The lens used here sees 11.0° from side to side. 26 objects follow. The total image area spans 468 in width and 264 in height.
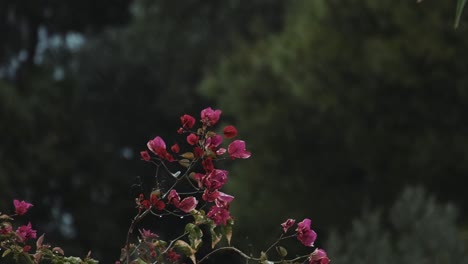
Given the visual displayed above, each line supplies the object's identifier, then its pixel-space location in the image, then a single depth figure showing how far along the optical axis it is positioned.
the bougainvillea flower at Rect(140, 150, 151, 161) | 6.51
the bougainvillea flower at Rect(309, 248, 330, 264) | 6.38
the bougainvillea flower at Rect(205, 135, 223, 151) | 6.46
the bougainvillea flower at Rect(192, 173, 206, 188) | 6.41
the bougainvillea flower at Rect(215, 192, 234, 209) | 6.45
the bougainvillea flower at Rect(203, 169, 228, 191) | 6.38
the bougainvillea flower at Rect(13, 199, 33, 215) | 6.81
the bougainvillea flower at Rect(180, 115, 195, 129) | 6.52
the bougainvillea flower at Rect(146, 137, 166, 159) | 6.48
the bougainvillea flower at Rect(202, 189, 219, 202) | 6.36
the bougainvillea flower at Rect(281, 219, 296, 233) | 6.55
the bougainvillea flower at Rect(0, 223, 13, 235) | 6.70
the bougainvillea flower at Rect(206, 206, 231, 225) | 6.45
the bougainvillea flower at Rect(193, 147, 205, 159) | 6.41
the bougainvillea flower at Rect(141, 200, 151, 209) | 6.44
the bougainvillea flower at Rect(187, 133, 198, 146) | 6.48
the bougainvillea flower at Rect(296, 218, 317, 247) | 6.60
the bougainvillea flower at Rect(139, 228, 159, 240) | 6.72
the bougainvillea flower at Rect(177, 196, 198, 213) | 6.46
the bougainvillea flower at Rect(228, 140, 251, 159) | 6.54
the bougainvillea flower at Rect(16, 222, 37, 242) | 6.72
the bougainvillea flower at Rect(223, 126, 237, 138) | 6.32
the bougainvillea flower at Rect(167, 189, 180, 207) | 6.47
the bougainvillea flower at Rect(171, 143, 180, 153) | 6.54
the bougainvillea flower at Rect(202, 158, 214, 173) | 6.42
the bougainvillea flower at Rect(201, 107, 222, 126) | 6.50
